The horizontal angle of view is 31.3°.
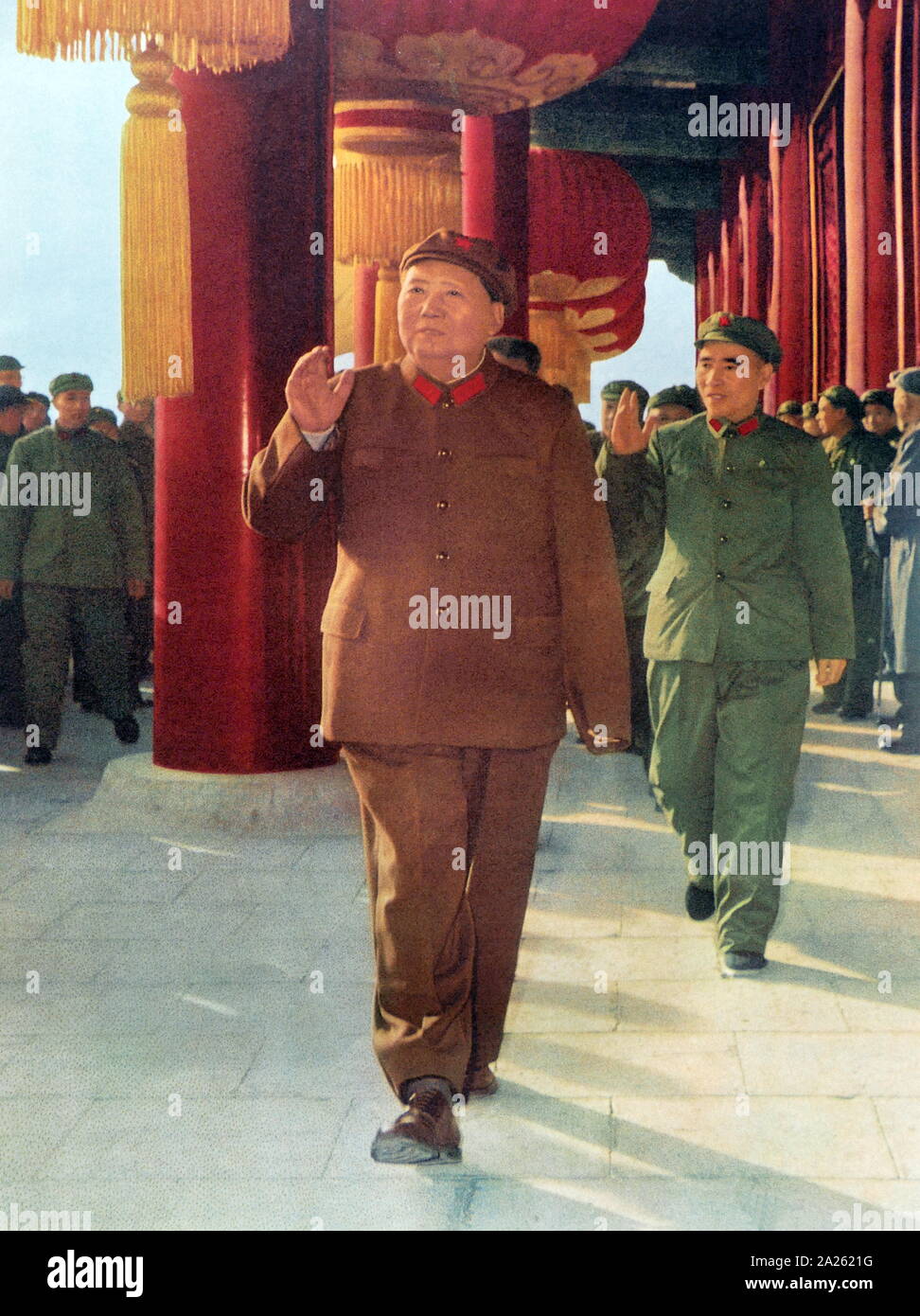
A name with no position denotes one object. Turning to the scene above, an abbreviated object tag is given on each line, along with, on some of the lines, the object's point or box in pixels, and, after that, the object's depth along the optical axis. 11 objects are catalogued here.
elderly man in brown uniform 2.78
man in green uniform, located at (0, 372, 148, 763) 7.01
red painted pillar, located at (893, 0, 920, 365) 7.96
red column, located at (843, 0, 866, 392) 9.07
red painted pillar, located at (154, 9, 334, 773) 5.35
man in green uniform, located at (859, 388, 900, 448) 7.60
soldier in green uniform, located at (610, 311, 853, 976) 3.89
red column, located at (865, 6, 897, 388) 8.95
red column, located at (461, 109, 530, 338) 9.27
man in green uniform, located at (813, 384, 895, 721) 7.50
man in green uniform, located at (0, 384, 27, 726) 7.80
